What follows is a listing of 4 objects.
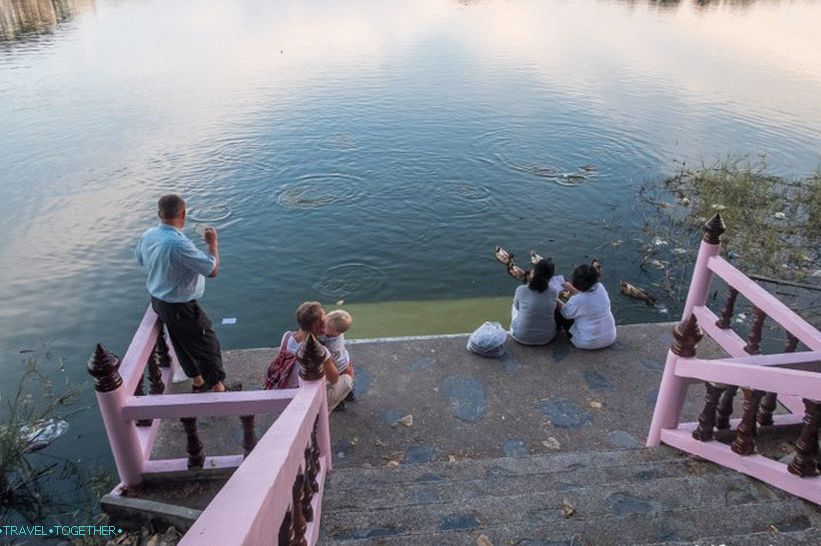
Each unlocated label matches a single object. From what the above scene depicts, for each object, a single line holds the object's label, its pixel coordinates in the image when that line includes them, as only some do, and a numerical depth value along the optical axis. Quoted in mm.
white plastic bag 6617
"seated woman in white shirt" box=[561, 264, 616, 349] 6734
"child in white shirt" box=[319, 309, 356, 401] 5383
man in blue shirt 4930
